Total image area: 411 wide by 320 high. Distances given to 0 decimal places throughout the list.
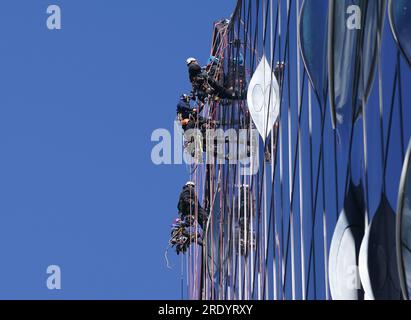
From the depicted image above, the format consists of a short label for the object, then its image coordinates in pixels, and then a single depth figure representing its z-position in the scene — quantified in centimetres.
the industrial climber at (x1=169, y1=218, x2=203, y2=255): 4681
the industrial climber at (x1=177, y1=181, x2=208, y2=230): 4544
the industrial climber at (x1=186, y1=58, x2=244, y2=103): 4172
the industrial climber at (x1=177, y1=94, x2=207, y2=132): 4312
